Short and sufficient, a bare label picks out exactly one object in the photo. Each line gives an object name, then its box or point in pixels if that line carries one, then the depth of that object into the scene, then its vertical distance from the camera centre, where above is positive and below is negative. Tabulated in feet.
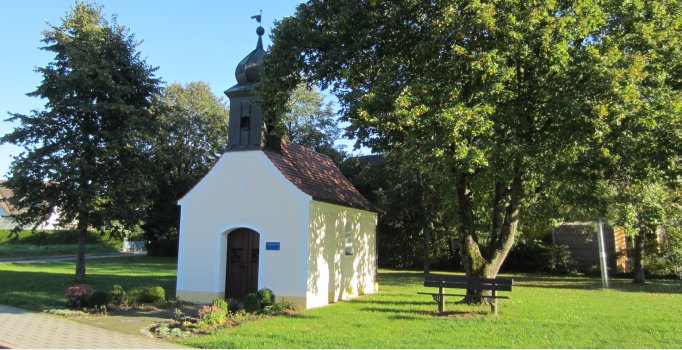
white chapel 52.47 +3.35
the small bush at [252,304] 46.96 -4.49
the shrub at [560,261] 105.60 -0.95
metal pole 71.05 -0.55
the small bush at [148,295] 52.49 -4.13
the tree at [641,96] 38.81 +12.40
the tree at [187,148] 145.38 +31.61
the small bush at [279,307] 47.48 -4.93
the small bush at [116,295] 50.78 -4.08
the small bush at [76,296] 48.98 -3.98
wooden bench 43.09 -2.42
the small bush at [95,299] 48.80 -4.25
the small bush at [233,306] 46.83 -4.69
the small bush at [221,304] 42.55 -4.10
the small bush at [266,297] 48.08 -3.94
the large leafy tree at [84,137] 66.03 +15.80
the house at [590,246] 100.22 +2.24
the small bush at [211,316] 39.86 -4.80
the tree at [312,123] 147.74 +39.72
